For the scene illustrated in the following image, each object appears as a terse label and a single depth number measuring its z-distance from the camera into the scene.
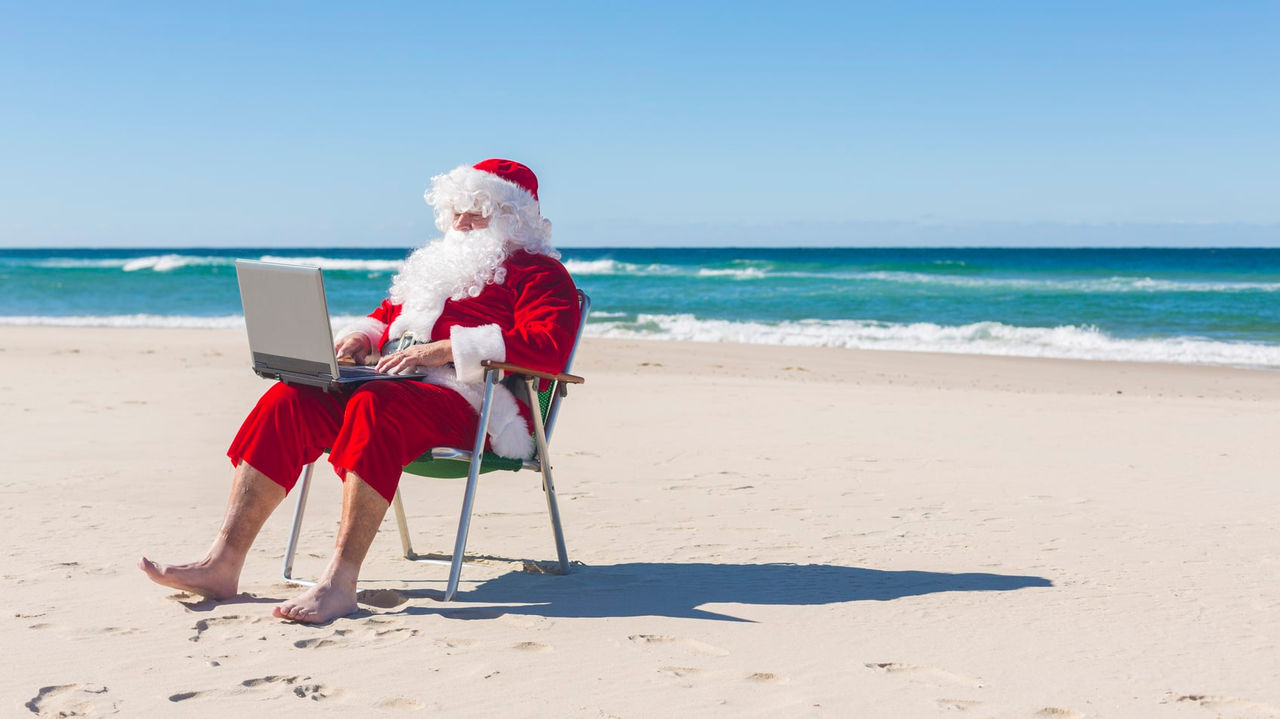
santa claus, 3.08
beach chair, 3.27
